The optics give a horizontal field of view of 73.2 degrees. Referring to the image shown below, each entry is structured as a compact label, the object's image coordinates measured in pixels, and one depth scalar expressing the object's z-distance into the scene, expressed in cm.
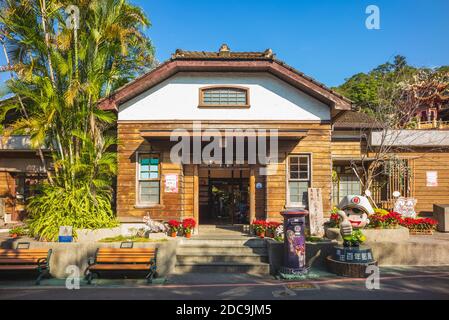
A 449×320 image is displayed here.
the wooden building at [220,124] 1218
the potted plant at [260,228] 1103
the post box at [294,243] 855
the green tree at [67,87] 975
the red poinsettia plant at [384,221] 1067
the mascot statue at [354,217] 873
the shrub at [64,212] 956
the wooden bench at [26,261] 825
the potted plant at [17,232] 1062
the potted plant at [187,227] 1099
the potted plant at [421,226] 1242
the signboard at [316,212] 1117
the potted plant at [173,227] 1093
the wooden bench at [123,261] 821
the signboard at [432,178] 1592
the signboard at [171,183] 1216
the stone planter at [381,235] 1025
